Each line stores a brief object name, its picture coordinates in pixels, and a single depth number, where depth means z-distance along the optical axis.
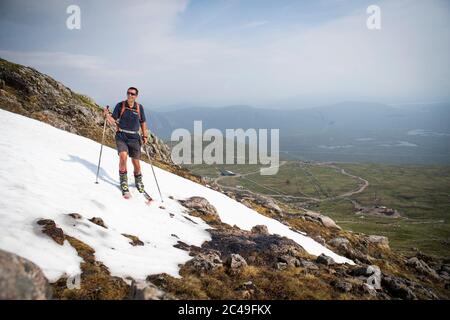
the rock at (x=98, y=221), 14.63
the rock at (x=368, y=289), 12.93
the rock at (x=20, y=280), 6.47
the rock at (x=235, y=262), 13.86
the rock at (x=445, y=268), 36.55
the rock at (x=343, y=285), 12.89
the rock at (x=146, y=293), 8.39
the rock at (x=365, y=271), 15.27
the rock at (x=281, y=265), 15.47
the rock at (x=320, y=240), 30.28
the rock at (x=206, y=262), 13.24
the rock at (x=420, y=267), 32.47
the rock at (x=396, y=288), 14.36
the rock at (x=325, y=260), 18.12
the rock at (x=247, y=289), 11.26
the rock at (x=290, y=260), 16.33
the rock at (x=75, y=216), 14.21
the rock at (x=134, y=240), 14.23
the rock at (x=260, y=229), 25.02
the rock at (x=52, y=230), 11.79
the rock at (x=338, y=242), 31.21
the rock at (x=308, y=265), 16.30
